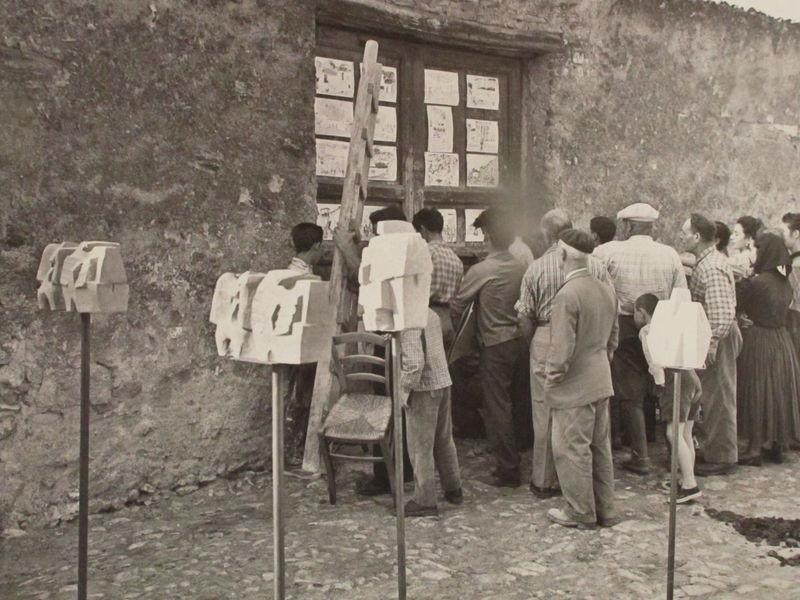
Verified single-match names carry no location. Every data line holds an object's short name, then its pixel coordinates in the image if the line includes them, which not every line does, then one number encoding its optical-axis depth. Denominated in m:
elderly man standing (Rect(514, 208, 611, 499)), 4.80
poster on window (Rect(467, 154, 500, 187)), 6.35
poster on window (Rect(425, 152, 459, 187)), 6.12
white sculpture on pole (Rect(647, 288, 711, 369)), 3.39
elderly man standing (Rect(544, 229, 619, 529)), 4.23
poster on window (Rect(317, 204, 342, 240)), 5.62
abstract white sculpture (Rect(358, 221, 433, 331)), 2.83
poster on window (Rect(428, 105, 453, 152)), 6.11
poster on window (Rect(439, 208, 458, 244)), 6.24
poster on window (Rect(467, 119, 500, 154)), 6.30
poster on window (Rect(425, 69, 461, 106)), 6.07
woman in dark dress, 5.67
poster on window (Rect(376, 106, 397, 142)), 5.83
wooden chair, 4.48
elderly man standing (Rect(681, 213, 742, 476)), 5.22
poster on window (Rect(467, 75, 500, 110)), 6.28
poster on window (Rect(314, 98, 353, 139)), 5.56
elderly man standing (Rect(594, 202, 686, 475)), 5.29
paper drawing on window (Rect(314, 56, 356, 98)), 5.54
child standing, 4.84
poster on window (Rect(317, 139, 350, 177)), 5.59
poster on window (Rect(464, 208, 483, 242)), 6.36
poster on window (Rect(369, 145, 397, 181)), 5.83
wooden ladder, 5.10
